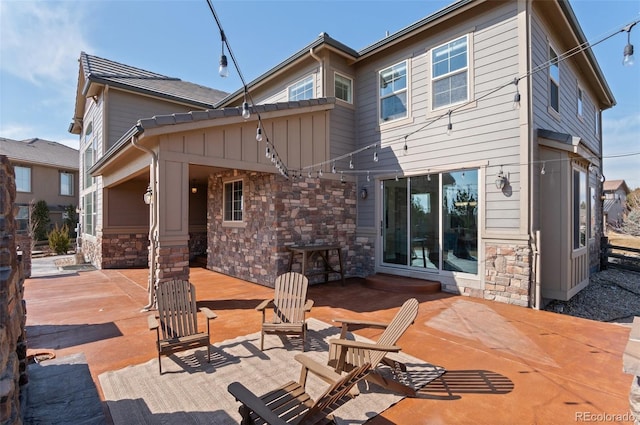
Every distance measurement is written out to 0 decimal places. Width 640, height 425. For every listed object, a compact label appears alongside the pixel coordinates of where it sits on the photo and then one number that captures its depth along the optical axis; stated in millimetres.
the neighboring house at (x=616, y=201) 21147
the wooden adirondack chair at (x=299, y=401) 1995
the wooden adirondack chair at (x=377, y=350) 2907
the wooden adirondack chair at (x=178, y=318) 3486
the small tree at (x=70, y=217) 17922
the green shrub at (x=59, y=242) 13719
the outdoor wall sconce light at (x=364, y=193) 8312
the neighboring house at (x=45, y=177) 17594
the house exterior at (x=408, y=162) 5699
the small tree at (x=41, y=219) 16938
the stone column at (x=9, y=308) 1571
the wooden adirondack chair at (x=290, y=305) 4012
